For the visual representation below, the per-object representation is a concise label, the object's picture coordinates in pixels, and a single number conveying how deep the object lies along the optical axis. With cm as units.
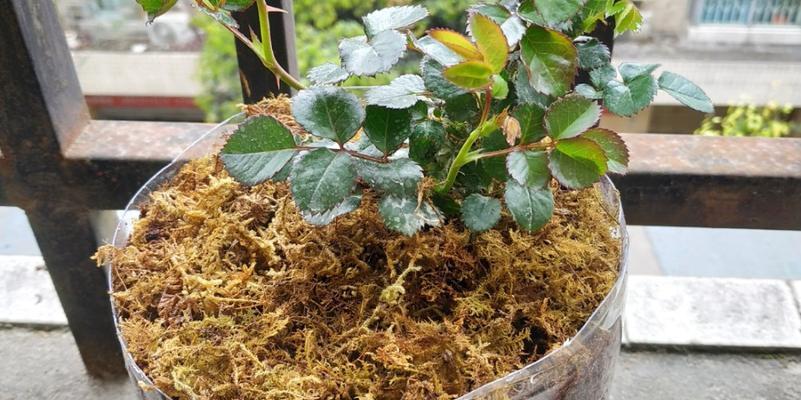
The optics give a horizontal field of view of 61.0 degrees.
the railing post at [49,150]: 82
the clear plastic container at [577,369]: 43
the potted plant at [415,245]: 45
